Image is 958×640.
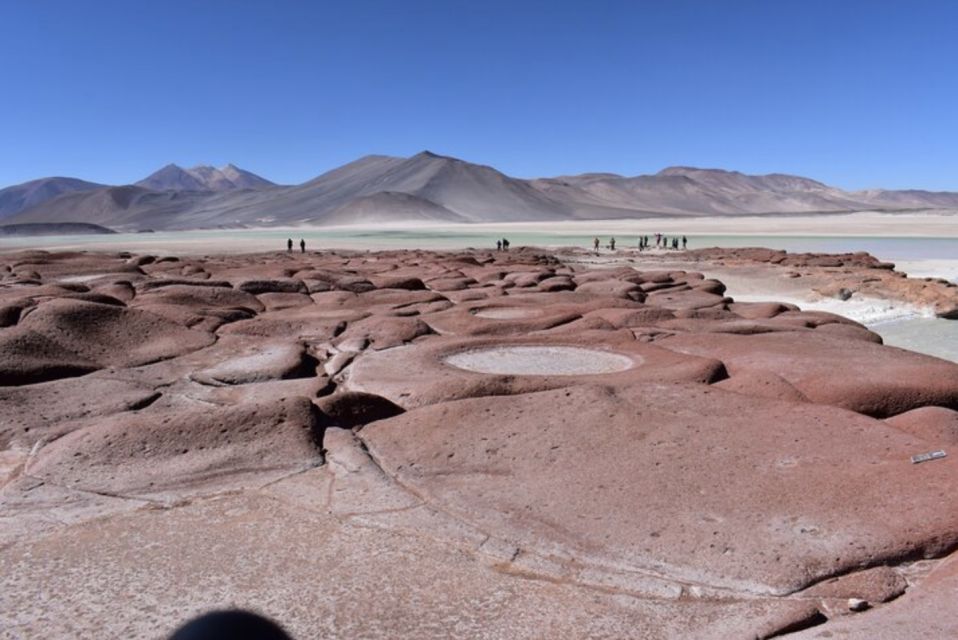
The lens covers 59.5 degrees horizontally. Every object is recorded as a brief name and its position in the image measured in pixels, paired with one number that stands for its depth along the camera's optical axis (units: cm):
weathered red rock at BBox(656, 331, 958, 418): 540
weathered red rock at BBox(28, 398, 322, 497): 433
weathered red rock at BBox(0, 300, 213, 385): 641
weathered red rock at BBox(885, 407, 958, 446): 459
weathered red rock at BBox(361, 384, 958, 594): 339
